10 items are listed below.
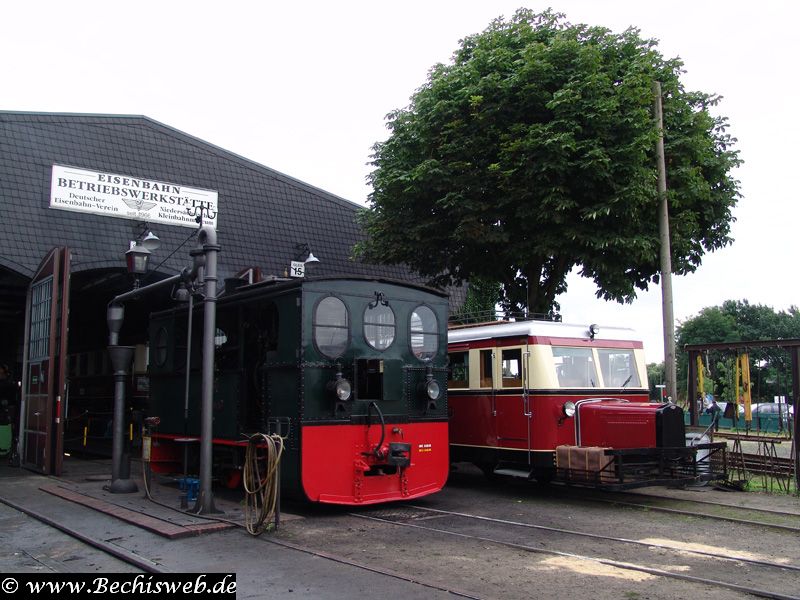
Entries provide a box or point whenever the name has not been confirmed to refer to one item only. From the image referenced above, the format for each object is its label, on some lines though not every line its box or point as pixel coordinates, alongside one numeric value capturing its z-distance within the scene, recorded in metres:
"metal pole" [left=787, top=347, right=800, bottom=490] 11.42
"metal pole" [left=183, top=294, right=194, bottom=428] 10.31
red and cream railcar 10.46
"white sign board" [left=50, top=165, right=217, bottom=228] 15.83
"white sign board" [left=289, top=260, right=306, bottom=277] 19.44
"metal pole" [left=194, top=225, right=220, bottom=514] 9.23
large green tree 15.18
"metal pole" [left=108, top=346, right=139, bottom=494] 11.50
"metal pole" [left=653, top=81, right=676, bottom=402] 13.10
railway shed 14.83
